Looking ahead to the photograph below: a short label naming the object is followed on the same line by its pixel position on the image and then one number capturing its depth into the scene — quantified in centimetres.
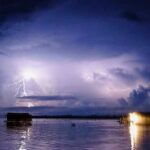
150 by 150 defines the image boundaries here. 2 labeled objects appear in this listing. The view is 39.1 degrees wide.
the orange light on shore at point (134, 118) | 8023
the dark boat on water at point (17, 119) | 8023
